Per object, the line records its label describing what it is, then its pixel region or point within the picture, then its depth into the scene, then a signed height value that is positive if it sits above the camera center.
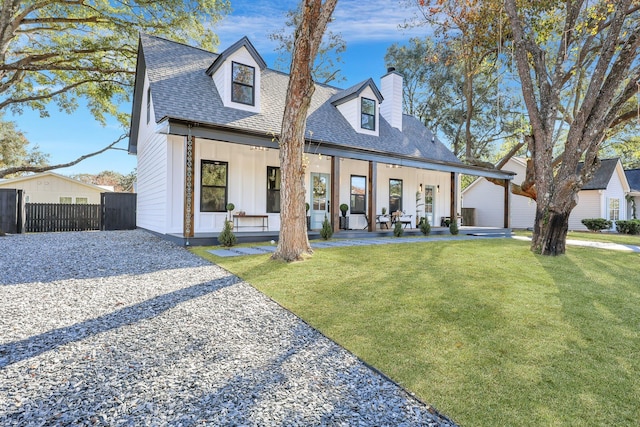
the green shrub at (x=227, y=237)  8.44 -0.67
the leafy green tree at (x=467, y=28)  10.58 +6.39
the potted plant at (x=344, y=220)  12.81 -0.33
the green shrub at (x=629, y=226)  18.84 -0.73
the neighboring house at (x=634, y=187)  24.05 +2.01
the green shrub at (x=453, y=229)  13.54 -0.68
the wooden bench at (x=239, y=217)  10.51 -0.20
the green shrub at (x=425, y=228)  12.70 -0.61
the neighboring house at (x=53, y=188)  22.38 +1.53
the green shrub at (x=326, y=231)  10.23 -0.61
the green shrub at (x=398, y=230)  11.92 -0.65
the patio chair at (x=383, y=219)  13.61 -0.29
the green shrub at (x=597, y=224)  19.17 -0.62
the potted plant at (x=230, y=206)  10.00 +0.13
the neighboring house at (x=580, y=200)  21.16 +0.90
